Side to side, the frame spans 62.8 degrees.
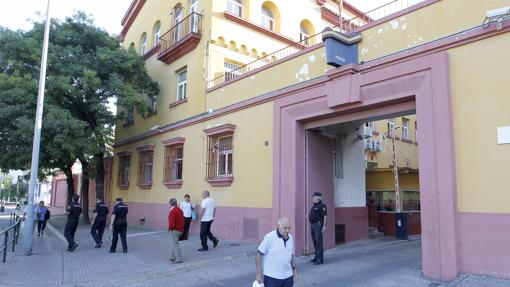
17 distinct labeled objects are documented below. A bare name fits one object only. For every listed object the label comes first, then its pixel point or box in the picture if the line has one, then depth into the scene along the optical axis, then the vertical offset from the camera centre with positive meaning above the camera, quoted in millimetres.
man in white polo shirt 5004 -714
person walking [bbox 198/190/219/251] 11336 -610
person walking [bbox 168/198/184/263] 9742 -734
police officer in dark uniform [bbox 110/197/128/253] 11445 -732
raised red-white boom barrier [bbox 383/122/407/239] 14617 -601
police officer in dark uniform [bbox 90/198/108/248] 12473 -716
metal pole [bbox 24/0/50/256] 11531 +944
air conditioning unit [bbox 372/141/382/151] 20609 +2630
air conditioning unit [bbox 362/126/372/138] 14409 +2401
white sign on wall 7117 +1097
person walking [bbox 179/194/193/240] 12717 -321
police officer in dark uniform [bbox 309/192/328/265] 9531 -589
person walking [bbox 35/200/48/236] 18016 -936
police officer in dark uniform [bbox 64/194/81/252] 12023 -704
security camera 7167 +3220
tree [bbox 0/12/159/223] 15841 +4692
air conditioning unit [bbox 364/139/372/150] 19925 +2595
